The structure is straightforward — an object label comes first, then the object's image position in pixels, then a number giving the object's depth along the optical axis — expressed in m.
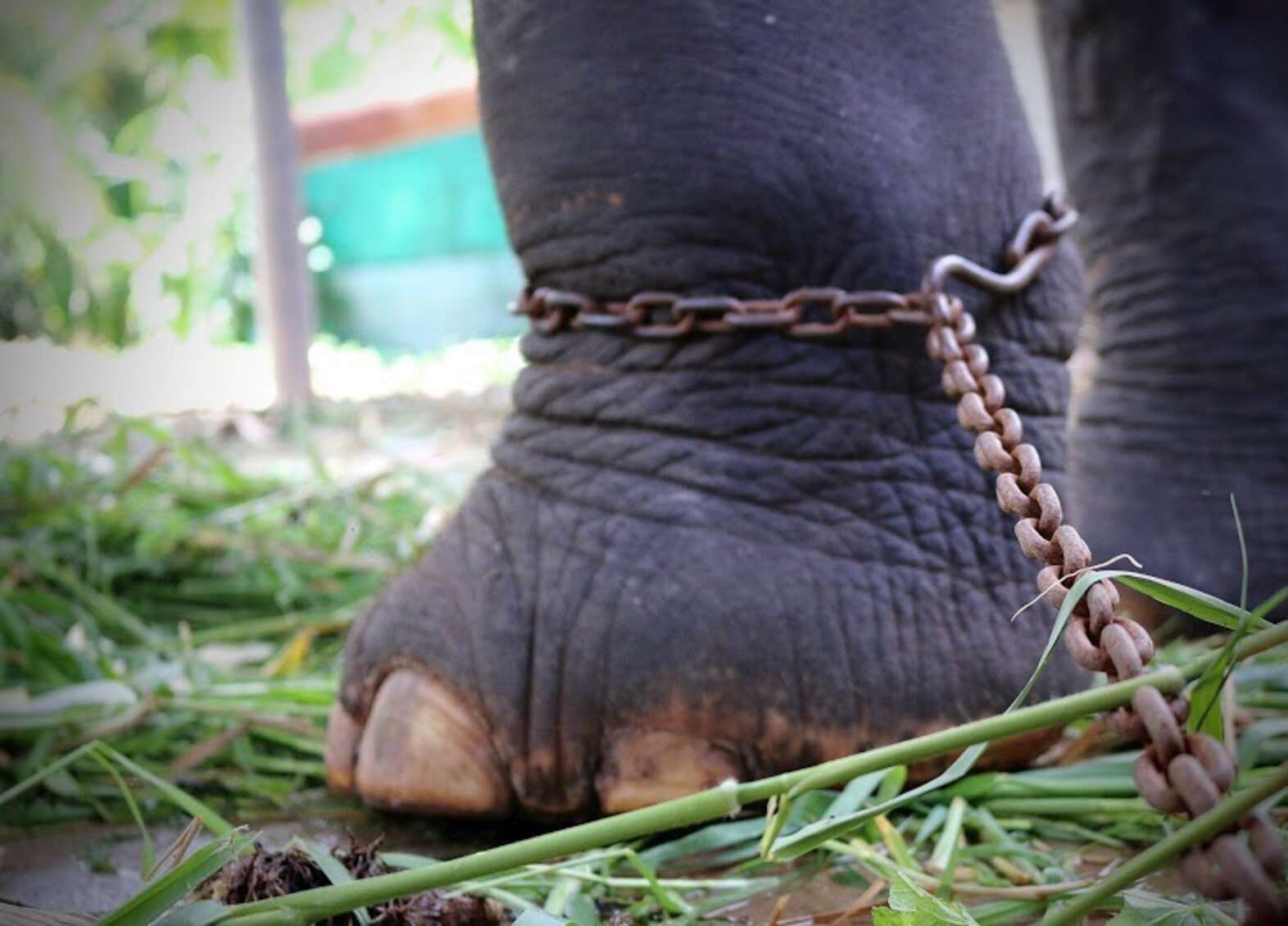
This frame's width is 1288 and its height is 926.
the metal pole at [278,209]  5.08
